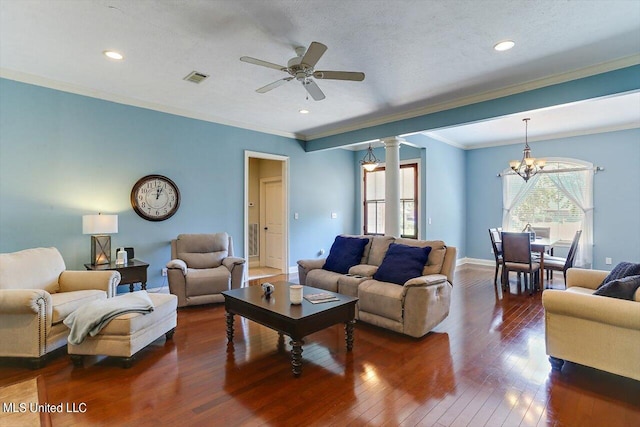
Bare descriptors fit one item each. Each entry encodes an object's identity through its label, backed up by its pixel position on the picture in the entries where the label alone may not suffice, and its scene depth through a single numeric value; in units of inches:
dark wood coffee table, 97.6
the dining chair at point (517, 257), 195.9
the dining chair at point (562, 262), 196.1
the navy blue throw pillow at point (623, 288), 93.7
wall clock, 179.8
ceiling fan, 99.3
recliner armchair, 163.8
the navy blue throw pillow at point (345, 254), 164.2
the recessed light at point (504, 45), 113.7
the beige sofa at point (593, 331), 88.6
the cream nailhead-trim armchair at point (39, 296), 101.8
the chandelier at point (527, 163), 216.8
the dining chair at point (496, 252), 221.8
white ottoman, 102.9
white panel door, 281.6
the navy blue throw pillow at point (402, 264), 137.5
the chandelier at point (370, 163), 259.3
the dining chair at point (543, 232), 248.5
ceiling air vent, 142.7
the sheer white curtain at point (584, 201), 240.1
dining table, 199.3
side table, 152.6
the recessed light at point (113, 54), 122.9
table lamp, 150.1
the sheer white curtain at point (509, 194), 273.3
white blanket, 101.5
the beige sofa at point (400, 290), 124.2
